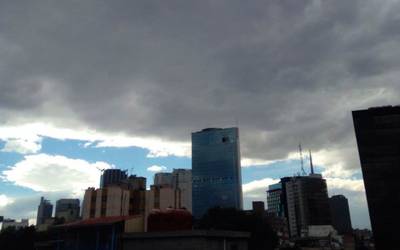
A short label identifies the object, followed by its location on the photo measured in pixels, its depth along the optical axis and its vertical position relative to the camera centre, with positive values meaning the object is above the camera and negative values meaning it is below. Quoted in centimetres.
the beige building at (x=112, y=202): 9212 +905
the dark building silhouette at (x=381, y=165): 9788 +1764
